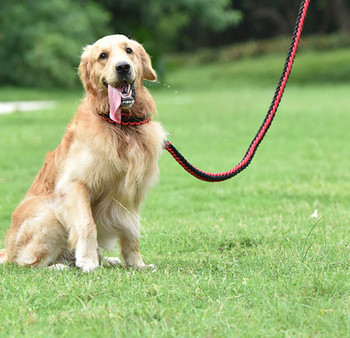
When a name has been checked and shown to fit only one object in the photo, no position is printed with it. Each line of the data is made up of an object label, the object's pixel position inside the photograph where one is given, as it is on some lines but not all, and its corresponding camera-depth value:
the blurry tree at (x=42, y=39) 57.25
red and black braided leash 10.30
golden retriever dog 9.44
